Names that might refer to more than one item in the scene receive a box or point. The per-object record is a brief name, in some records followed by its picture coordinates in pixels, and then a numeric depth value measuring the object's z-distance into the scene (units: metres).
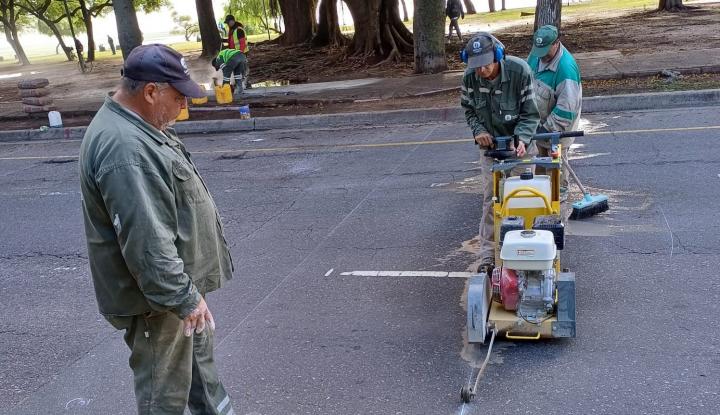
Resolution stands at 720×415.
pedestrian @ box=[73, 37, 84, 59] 31.95
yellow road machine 4.29
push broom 6.96
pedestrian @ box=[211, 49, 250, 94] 17.59
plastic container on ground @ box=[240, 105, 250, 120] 14.73
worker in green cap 6.34
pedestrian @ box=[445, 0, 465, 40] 27.64
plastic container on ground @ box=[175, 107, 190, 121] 14.96
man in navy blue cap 2.81
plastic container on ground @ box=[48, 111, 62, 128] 15.97
